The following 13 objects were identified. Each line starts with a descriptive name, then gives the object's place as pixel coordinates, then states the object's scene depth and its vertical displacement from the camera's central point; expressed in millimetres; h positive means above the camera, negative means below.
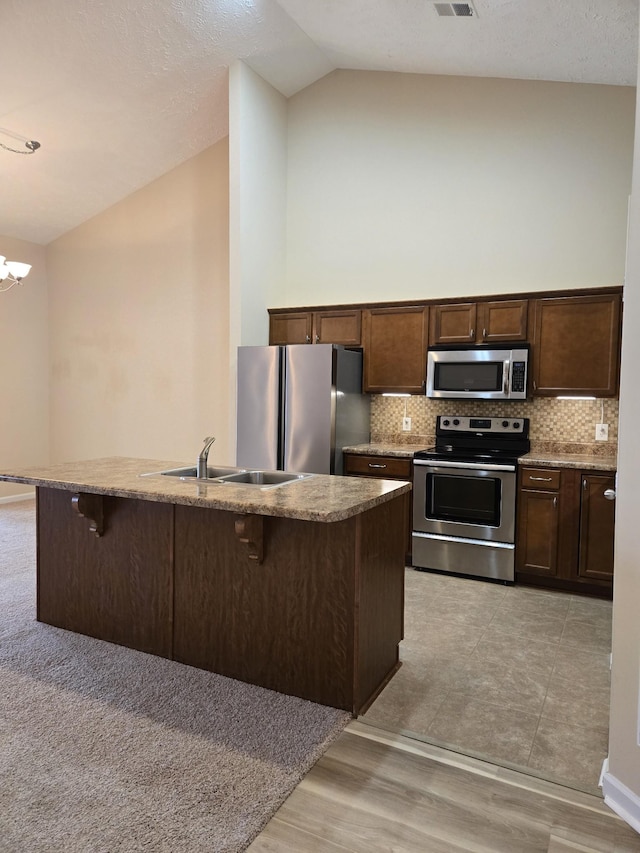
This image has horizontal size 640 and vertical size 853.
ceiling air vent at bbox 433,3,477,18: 3568 +2475
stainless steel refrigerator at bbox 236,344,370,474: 4578 -45
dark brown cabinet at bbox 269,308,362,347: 5008 +663
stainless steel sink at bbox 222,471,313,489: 3100 -419
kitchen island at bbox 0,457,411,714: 2432 -826
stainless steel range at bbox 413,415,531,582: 4125 -735
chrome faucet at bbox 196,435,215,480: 3047 -328
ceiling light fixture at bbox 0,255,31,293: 4363 +978
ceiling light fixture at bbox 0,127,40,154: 4898 +2211
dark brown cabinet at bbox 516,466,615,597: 3809 -850
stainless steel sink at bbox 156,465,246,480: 3189 -406
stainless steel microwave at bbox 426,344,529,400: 4305 +243
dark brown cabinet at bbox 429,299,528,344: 4328 +631
